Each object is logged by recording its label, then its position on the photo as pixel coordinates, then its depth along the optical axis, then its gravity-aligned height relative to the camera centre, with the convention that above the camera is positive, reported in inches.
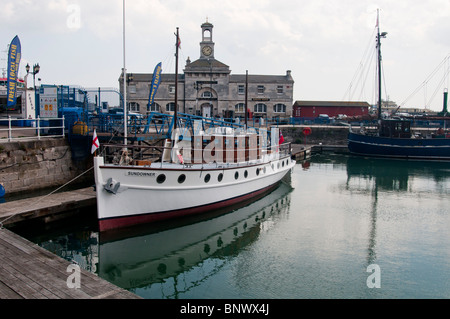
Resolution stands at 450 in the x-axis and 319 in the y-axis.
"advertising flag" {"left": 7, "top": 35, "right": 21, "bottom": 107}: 847.1 +141.0
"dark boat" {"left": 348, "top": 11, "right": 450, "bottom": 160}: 1552.7 -40.8
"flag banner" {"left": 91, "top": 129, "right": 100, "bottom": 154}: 511.6 -20.1
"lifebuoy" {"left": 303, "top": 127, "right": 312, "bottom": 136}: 1957.1 +3.3
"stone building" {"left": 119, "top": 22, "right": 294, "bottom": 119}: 2174.0 +231.3
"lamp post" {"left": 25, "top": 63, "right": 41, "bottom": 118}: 1013.5 +159.9
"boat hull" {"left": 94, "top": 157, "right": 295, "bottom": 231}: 533.6 -96.1
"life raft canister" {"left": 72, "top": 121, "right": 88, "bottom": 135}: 775.7 +0.3
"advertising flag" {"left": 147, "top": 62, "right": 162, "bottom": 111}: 951.0 +126.9
